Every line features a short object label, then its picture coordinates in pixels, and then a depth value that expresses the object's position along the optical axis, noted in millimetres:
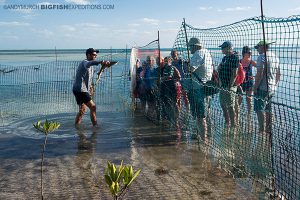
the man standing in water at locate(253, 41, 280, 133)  6252
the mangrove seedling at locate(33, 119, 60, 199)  3635
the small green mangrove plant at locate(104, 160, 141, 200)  2389
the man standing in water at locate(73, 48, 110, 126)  8394
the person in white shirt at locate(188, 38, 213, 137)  6812
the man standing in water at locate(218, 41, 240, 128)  6547
